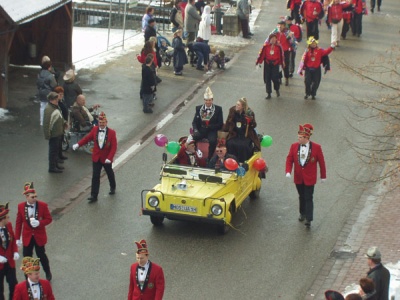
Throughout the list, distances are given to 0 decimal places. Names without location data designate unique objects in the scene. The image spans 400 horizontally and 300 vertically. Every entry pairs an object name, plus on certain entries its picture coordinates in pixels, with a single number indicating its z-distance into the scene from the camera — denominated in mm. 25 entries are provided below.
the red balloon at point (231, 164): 16078
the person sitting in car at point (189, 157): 16984
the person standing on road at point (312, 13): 31281
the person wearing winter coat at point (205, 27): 29406
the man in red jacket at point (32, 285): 11477
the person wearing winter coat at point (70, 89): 21247
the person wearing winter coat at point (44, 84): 21484
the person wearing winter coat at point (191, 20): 30141
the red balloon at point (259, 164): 16812
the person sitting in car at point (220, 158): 16547
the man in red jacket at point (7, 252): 12945
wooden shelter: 26953
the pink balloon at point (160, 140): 17047
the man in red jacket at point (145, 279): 11750
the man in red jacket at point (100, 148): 17203
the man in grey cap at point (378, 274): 11969
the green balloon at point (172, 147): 16984
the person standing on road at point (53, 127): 18688
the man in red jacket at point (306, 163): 16188
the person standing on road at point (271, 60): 24750
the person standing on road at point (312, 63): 24438
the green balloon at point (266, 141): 17531
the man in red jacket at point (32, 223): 13664
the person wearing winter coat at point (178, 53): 26766
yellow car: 15477
